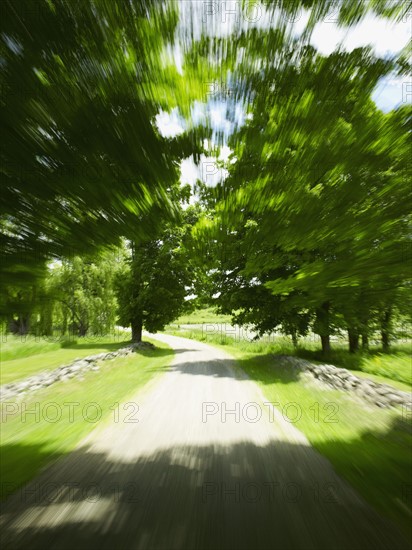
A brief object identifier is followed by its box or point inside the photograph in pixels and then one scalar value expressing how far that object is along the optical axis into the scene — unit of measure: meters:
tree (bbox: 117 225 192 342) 19.80
